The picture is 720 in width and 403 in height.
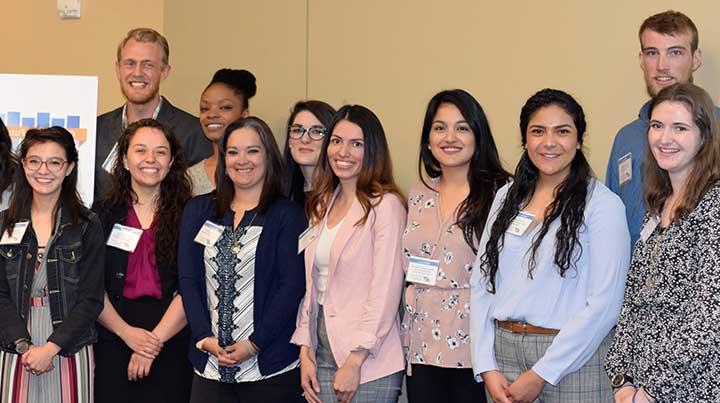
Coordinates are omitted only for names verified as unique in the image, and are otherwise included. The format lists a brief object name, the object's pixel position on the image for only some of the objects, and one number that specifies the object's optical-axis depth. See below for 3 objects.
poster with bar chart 4.32
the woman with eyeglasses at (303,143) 4.15
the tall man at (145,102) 4.74
